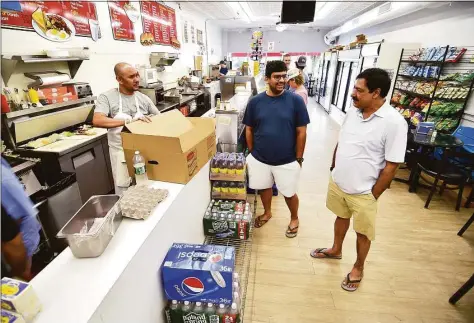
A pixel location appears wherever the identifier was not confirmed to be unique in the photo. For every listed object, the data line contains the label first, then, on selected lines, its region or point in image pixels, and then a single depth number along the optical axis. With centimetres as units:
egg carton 129
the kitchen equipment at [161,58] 536
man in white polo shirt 169
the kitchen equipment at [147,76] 456
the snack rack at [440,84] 424
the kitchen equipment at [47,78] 275
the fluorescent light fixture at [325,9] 661
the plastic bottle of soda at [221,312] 136
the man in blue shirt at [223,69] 928
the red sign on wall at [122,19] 423
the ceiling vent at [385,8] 559
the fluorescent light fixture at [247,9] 690
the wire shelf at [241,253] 210
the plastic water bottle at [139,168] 149
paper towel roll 277
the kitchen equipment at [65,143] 250
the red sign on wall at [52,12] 261
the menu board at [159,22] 535
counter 87
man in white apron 231
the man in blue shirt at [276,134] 229
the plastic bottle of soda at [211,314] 136
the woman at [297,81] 360
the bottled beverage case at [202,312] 136
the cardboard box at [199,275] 129
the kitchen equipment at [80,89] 316
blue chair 350
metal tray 100
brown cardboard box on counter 151
